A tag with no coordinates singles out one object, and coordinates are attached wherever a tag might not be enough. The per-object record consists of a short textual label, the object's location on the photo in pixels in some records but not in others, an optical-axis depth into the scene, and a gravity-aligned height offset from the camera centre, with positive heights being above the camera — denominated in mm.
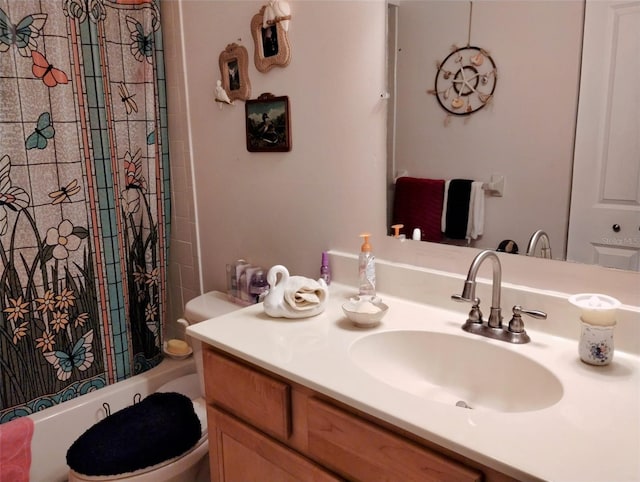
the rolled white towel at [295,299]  1331 -398
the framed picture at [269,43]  1666 +363
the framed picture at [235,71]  1821 +295
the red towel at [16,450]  1604 -961
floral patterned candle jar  1024 -377
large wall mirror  1068 +65
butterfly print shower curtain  1755 -152
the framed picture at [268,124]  1726 +94
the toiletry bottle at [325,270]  1637 -392
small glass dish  1259 -411
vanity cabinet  877 -588
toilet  1430 -917
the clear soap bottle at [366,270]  1482 -357
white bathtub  1816 -1004
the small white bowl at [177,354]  2223 -892
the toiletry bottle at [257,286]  1878 -506
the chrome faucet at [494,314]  1123 -399
